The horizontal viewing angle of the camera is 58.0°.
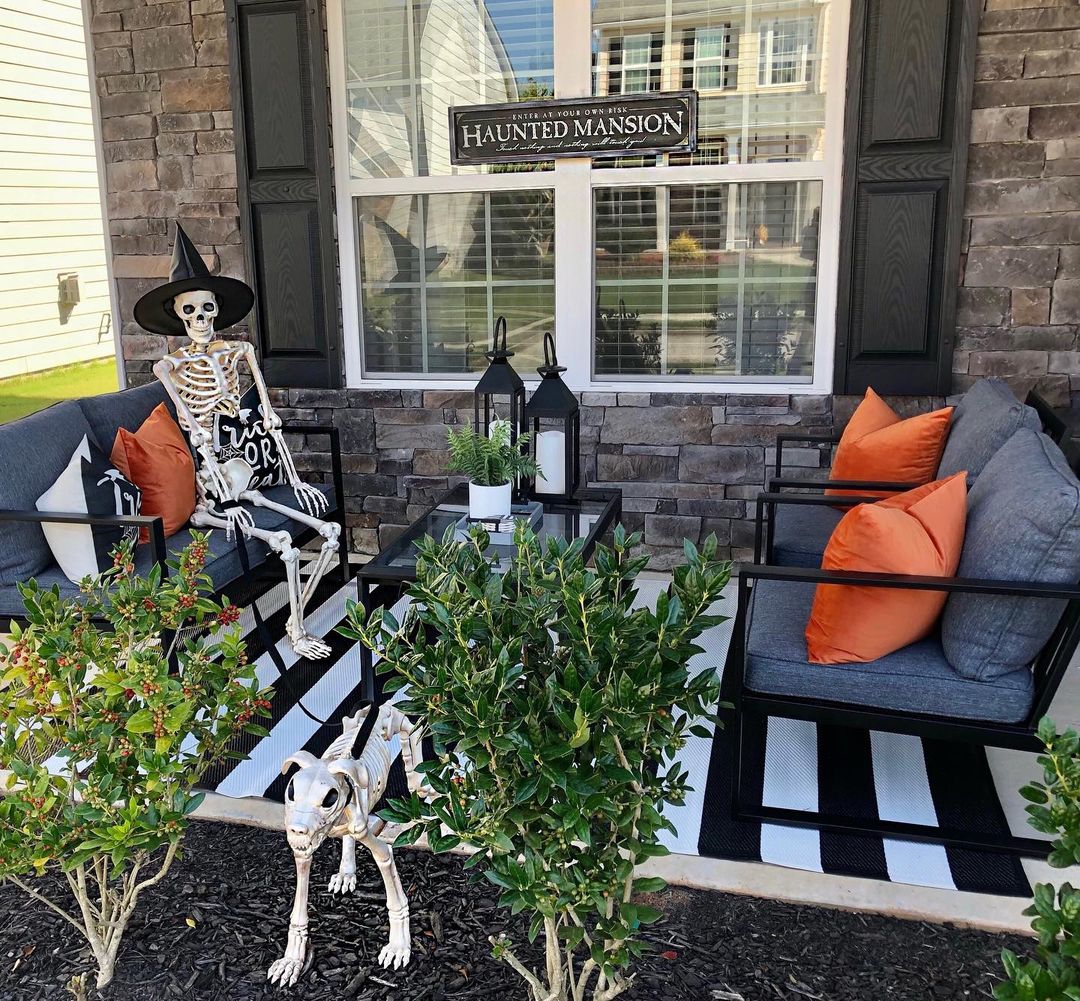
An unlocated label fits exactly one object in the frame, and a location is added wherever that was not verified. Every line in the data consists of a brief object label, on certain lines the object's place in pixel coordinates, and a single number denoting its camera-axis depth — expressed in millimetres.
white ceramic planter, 3111
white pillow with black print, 2891
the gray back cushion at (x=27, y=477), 2916
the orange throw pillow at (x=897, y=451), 3219
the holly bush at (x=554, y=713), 1418
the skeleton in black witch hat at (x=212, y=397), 3434
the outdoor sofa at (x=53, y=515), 2896
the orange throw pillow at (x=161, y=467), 3215
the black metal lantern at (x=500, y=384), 3248
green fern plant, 3059
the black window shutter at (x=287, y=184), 4195
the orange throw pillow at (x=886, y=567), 2223
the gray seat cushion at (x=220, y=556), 2939
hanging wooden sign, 4004
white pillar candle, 3408
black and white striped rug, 2248
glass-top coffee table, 2920
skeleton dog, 1715
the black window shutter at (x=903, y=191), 3664
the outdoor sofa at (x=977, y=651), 2105
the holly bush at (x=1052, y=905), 1220
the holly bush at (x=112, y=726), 1652
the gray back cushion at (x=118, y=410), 3430
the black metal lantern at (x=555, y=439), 3283
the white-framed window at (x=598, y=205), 3977
